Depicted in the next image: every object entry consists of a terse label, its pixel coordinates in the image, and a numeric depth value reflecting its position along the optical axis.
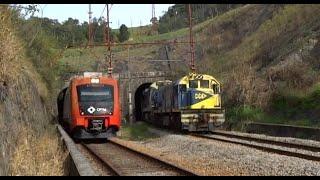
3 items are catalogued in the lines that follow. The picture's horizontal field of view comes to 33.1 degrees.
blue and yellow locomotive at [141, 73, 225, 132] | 29.38
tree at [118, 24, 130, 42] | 100.55
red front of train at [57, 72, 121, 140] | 25.02
